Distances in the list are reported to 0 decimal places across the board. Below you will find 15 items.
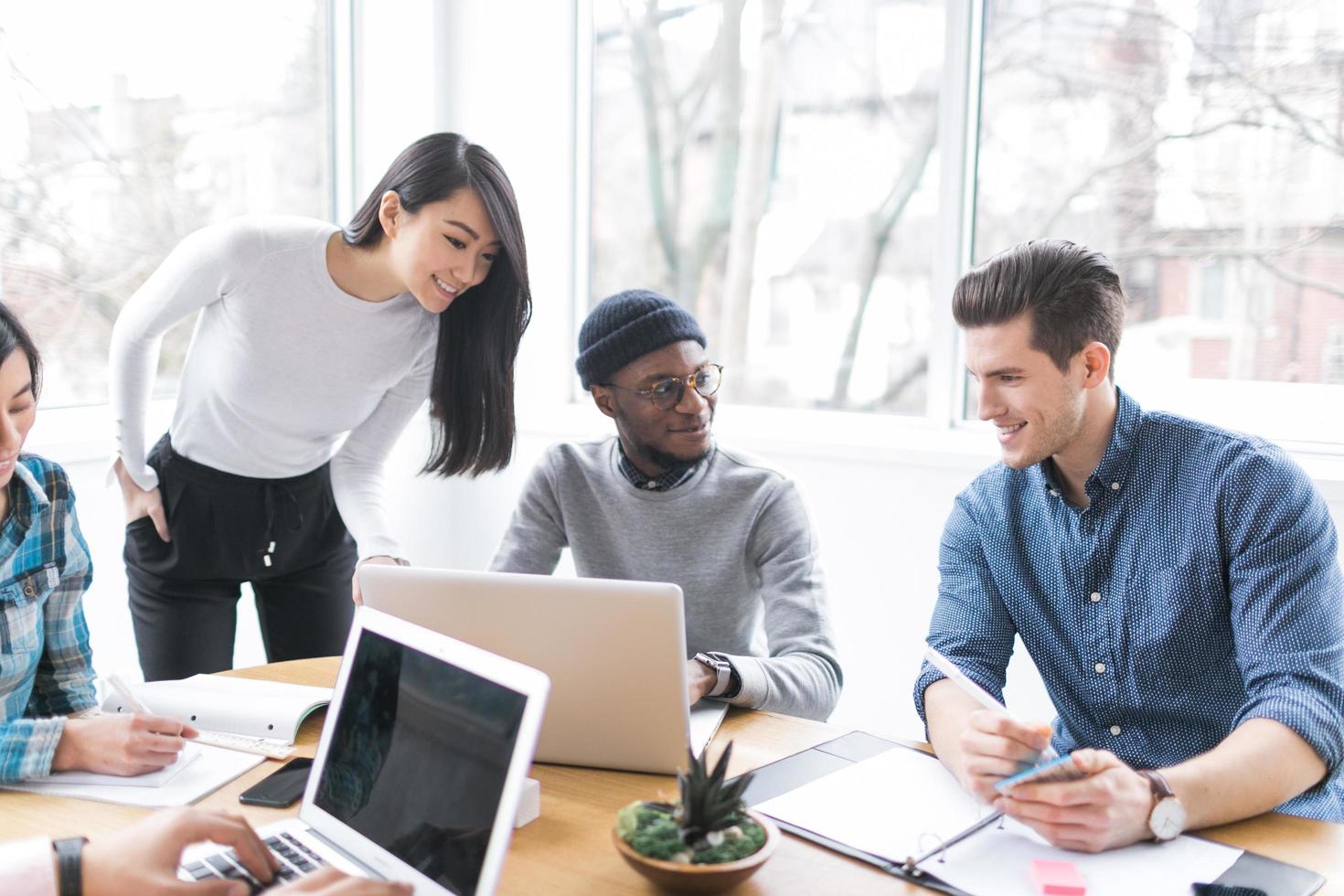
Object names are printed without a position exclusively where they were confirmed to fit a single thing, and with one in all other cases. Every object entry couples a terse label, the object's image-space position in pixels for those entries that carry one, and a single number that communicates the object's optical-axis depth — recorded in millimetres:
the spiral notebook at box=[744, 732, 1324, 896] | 1135
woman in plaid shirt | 1373
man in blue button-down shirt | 1430
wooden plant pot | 1063
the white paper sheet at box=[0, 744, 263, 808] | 1316
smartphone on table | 1314
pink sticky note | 1100
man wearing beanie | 1935
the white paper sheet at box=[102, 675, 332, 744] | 1526
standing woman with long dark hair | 2014
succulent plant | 1098
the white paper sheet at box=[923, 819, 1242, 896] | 1121
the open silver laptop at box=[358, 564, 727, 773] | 1286
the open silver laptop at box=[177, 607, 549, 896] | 981
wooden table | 1148
